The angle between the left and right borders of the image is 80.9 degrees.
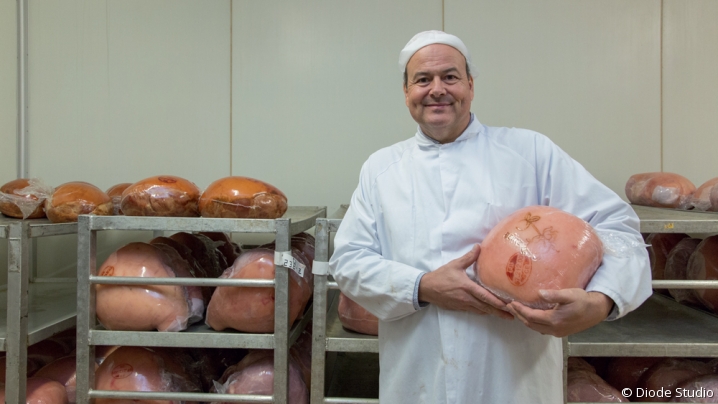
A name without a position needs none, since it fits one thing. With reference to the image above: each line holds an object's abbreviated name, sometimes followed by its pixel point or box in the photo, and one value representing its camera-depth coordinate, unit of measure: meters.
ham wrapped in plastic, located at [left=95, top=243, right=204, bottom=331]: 1.28
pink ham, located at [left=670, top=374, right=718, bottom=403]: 1.34
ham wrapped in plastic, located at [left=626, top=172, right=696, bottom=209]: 1.64
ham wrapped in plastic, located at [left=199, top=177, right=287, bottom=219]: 1.29
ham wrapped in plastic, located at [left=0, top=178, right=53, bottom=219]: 1.47
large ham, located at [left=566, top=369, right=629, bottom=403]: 1.38
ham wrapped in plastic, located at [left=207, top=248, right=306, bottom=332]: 1.29
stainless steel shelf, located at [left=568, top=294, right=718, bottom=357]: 1.27
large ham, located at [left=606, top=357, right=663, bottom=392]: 1.50
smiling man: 0.96
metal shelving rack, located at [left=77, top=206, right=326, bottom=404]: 1.25
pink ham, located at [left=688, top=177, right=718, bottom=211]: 1.50
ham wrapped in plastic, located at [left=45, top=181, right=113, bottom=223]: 1.38
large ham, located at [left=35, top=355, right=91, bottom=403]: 1.48
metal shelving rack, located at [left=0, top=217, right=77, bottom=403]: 1.24
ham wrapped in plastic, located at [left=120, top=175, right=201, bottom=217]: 1.29
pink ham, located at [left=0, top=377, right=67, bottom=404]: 1.36
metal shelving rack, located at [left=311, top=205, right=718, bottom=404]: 1.22
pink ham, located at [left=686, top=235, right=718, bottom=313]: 1.46
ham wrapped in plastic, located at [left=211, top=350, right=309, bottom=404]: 1.37
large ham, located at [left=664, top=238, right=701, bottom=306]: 1.62
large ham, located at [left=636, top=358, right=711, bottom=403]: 1.40
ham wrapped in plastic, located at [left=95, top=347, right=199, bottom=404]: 1.34
